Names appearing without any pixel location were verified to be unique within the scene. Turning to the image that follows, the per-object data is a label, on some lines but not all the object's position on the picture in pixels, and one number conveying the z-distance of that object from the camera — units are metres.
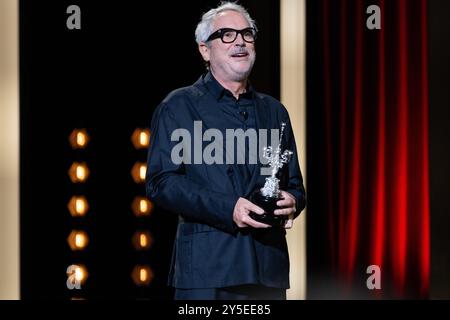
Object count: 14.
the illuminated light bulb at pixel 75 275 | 6.56
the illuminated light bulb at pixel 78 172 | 6.54
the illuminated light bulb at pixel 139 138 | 6.66
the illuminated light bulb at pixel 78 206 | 6.56
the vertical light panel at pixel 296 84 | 6.64
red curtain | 6.73
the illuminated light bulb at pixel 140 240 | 6.71
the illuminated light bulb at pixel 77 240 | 6.58
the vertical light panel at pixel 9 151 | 6.23
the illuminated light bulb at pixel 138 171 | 6.66
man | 4.00
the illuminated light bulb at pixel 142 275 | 6.72
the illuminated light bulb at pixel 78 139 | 6.53
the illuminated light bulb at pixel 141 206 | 6.69
